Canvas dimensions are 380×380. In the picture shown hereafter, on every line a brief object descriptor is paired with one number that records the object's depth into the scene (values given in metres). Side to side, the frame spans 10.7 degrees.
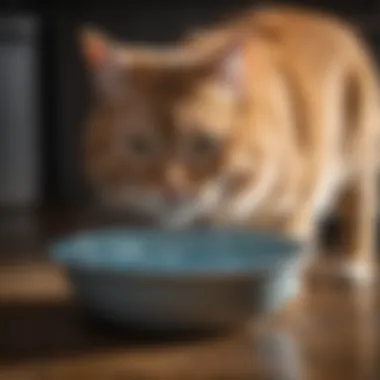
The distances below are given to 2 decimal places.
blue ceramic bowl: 1.05
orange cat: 1.23
